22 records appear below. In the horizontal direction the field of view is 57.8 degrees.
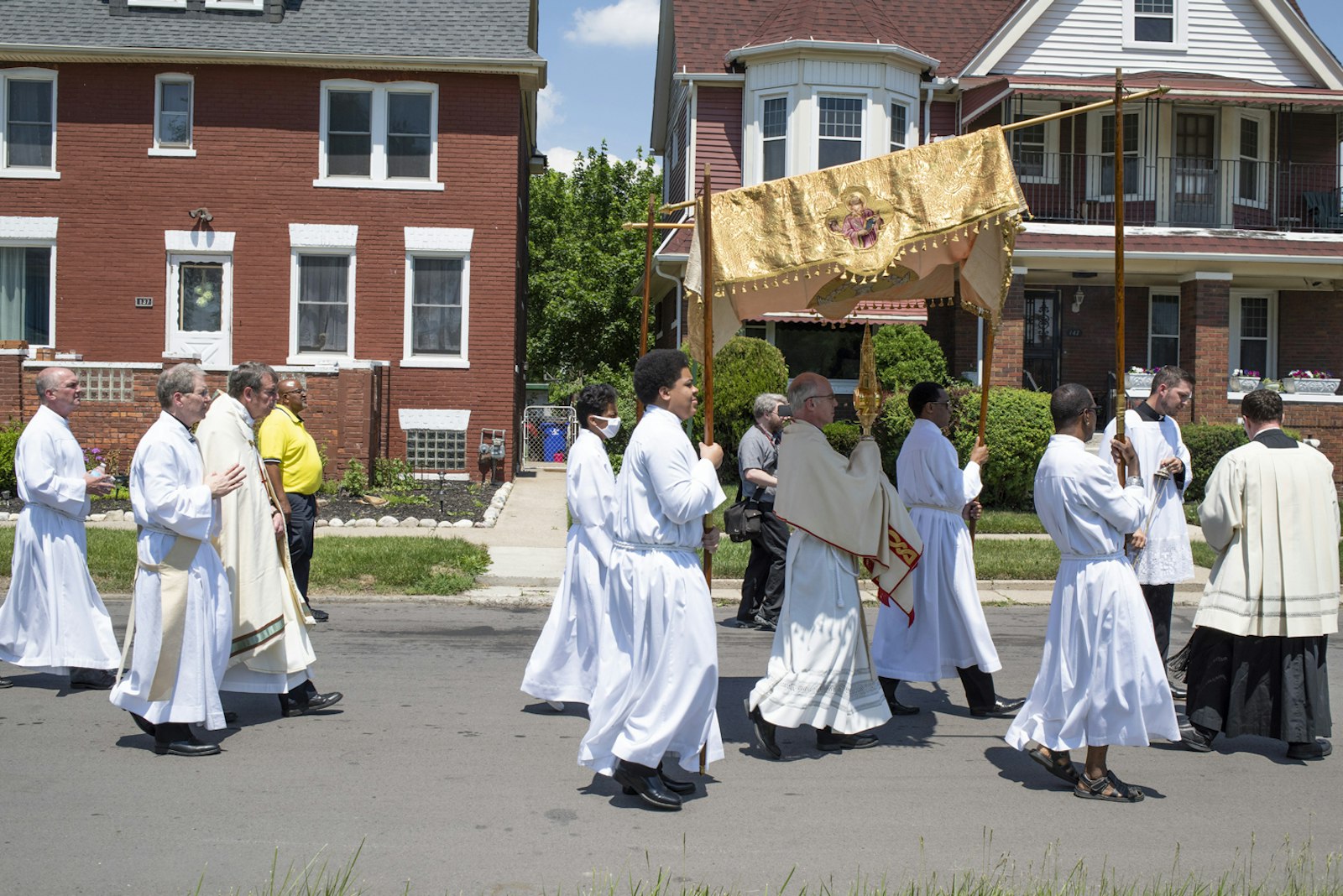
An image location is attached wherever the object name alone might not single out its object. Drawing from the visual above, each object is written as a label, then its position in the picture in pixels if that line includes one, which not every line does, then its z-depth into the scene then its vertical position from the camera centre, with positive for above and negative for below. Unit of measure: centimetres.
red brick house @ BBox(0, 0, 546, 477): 2125 +433
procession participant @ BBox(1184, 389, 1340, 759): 661 -66
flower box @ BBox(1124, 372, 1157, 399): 2178 +149
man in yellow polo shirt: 913 -10
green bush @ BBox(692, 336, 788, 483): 2003 +128
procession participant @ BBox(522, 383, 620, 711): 755 -90
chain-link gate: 2855 +47
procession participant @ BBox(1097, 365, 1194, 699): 786 -15
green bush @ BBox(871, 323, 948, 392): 2042 +178
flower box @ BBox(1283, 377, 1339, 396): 2147 +149
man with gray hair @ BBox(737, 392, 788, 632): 1038 -39
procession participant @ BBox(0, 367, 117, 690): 762 -74
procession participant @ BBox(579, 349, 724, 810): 572 -75
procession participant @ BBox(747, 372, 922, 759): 660 -69
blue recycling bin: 2861 +24
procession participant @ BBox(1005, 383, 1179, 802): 590 -83
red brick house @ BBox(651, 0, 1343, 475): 2170 +614
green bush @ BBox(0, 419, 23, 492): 1720 -20
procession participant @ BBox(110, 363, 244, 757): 636 -74
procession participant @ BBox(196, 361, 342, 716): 693 -66
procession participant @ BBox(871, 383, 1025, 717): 752 -80
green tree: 3841 +605
